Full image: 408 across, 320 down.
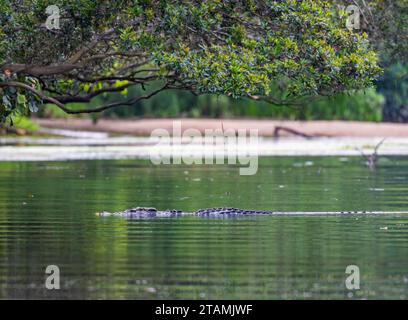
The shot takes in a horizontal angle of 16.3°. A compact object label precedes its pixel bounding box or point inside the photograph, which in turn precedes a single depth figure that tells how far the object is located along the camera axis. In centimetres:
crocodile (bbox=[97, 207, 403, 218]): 2588
